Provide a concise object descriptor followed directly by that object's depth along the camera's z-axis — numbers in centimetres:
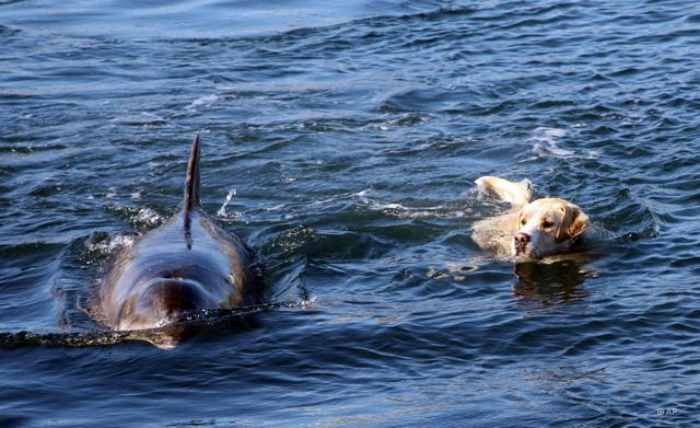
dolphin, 1472
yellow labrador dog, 1959
